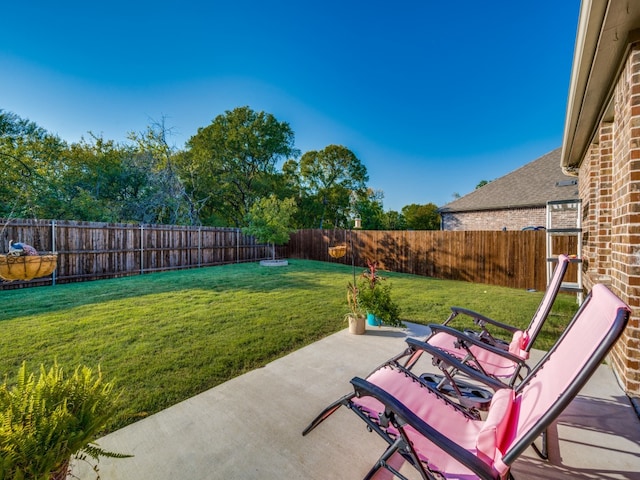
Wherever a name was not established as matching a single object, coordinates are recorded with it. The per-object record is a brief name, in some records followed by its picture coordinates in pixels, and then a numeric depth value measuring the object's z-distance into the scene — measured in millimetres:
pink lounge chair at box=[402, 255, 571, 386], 2270
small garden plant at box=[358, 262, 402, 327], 4164
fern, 996
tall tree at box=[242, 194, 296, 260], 12211
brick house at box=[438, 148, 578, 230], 12250
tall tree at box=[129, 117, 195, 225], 15039
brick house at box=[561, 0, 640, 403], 2168
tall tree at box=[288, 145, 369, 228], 25953
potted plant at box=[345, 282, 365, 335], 3996
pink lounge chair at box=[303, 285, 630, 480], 1118
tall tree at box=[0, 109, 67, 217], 11281
